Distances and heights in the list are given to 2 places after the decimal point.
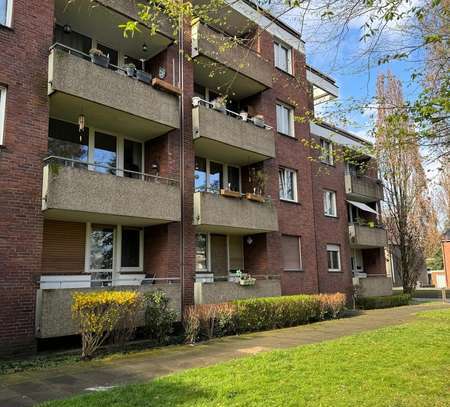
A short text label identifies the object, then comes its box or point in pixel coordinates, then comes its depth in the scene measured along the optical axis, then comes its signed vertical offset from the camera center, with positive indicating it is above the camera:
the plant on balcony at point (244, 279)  16.05 -0.27
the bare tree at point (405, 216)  27.53 +3.74
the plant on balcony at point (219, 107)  16.87 +6.66
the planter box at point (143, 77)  14.38 +6.74
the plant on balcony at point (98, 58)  13.11 +6.75
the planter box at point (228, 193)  16.20 +3.04
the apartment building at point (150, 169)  11.20 +3.94
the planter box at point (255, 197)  17.30 +3.06
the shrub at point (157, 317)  12.18 -1.24
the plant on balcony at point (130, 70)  14.21 +6.87
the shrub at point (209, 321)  12.80 -1.50
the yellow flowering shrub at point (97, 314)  10.09 -0.92
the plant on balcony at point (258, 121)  18.88 +6.73
